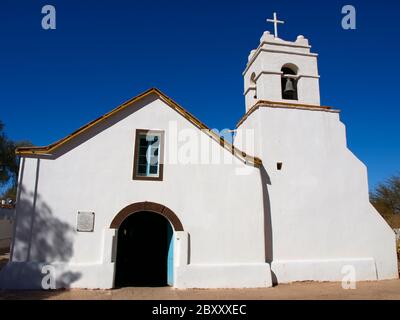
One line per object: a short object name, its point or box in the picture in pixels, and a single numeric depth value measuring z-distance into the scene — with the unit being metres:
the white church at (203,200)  9.45
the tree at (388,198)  27.33
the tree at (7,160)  26.97
